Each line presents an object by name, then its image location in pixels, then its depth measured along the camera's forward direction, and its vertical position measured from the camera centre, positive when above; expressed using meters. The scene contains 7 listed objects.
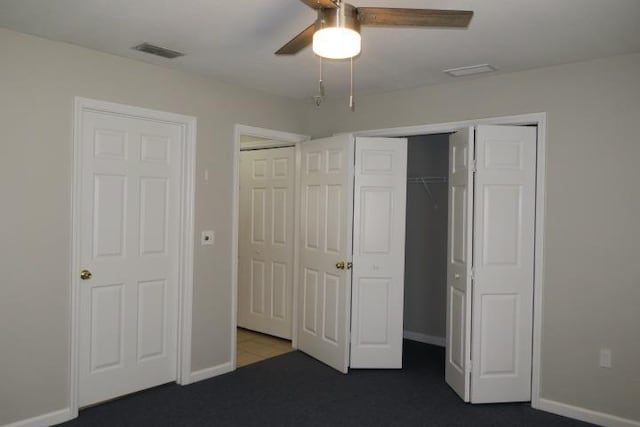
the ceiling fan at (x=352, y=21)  1.96 +0.77
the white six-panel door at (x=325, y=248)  4.34 -0.37
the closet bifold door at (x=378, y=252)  4.36 -0.38
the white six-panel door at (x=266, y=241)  5.15 -0.37
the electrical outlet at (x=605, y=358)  3.35 -0.97
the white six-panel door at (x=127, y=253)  3.47 -0.37
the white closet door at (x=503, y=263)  3.64 -0.37
